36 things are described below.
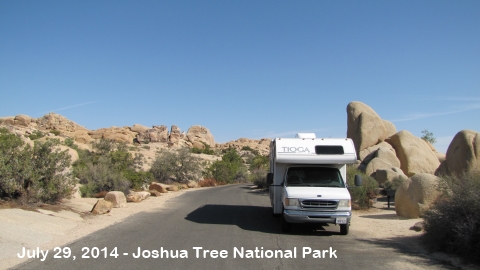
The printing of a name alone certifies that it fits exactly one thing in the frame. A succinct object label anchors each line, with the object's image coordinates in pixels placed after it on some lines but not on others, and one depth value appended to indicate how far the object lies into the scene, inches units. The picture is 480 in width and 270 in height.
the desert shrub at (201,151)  3574.6
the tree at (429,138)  2911.4
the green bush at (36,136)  1585.9
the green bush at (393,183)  929.9
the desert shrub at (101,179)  956.6
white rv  459.8
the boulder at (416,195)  609.6
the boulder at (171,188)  1339.7
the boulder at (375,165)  1189.5
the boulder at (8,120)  2566.2
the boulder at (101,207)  602.8
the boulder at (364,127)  1414.9
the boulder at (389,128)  1504.7
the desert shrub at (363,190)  800.3
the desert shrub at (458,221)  328.5
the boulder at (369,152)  1328.7
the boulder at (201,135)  4633.4
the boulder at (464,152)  898.1
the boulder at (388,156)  1257.4
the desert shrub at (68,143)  1566.1
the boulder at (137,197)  846.5
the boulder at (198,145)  4225.1
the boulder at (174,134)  3940.5
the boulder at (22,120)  2729.3
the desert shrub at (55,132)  2534.8
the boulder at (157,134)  3762.3
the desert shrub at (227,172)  2065.7
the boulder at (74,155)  1191.1
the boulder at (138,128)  3991.1
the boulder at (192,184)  1639.5
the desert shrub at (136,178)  1138.0
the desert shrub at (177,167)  1643.7
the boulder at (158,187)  1211.5
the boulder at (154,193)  1069.6
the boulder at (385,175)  1062.4
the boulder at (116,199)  708.0
